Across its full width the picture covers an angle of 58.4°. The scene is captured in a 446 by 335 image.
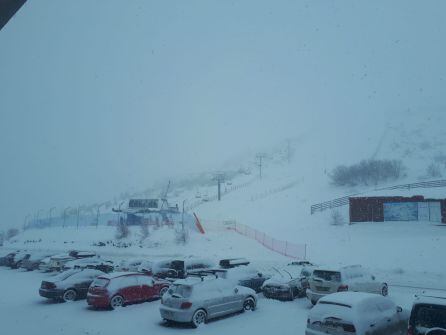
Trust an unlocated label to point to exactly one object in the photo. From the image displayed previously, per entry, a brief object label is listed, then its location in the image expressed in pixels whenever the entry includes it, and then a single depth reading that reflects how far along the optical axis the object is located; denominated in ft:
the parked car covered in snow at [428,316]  26.30
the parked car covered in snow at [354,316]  31.27
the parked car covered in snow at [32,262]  95.50
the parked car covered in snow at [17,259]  98.58
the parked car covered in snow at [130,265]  80.54
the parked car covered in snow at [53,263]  88.84
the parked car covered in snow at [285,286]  56.44
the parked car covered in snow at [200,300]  42.86
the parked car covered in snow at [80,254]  96.17
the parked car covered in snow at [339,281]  49.06
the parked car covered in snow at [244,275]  59.11
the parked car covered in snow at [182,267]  68.39
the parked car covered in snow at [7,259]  102.22
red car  51.67
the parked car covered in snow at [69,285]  57.47
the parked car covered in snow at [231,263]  67.88
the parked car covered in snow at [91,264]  81.28
